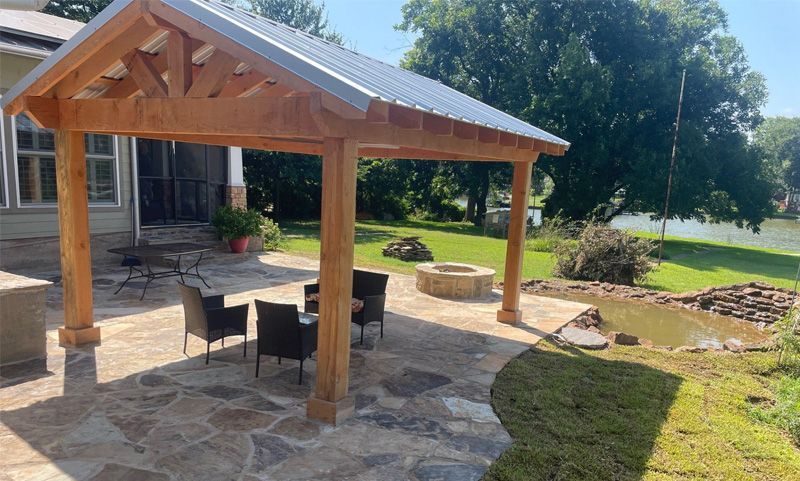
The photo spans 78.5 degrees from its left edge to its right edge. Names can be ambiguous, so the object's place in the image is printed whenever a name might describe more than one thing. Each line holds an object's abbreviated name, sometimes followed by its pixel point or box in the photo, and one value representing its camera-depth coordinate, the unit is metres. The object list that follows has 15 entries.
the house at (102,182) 8.19
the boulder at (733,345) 6.83
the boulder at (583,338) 6.43
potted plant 11.29
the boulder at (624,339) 6.81
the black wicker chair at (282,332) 4.42
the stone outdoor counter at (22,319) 4.45
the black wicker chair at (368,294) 5.62
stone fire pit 8.51
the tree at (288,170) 21.56
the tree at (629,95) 20.62
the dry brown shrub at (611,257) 11.37
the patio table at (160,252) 7.21
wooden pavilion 3.52
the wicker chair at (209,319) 4.83
